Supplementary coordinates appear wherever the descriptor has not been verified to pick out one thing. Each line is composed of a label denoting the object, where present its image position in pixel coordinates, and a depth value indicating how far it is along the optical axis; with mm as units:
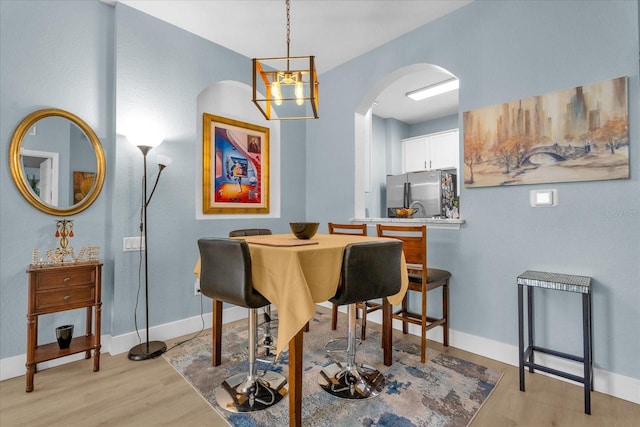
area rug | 1669
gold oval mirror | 2205
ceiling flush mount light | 4124
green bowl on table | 2057
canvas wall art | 1913
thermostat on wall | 2133
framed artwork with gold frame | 3209
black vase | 2146
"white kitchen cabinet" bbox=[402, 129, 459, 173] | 5387
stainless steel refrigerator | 4918
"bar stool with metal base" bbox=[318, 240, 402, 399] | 1596
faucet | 5074
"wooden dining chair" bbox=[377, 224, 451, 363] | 2316
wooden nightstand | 1983
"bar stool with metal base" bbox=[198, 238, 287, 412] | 1572
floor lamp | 2436
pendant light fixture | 1912
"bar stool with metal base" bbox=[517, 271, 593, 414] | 1744
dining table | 1469
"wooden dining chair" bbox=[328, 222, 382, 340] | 2686
